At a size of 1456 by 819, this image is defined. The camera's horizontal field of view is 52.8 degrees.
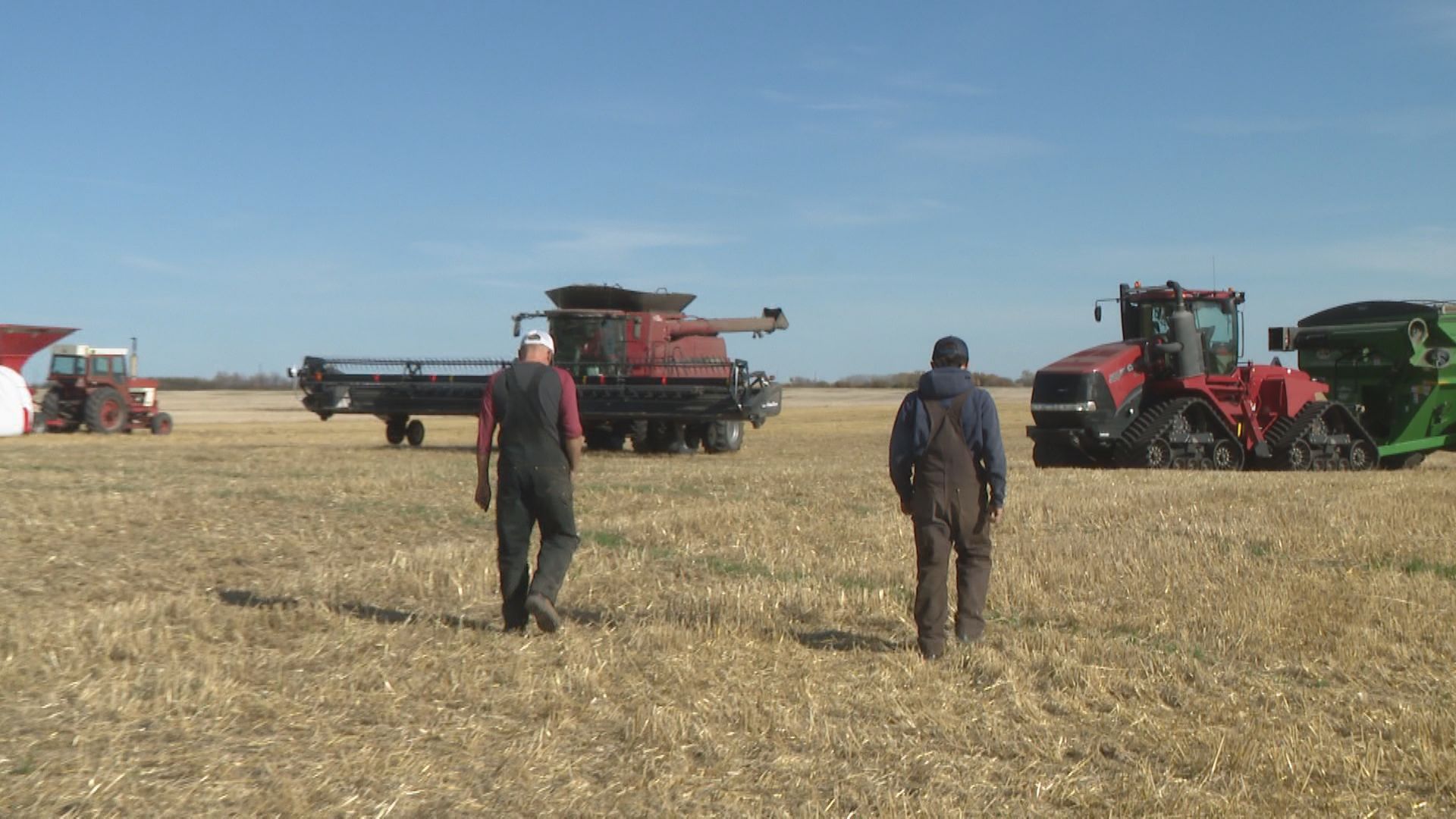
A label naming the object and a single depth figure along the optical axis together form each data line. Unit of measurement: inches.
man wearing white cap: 291.3
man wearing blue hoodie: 279.7
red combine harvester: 909.8
